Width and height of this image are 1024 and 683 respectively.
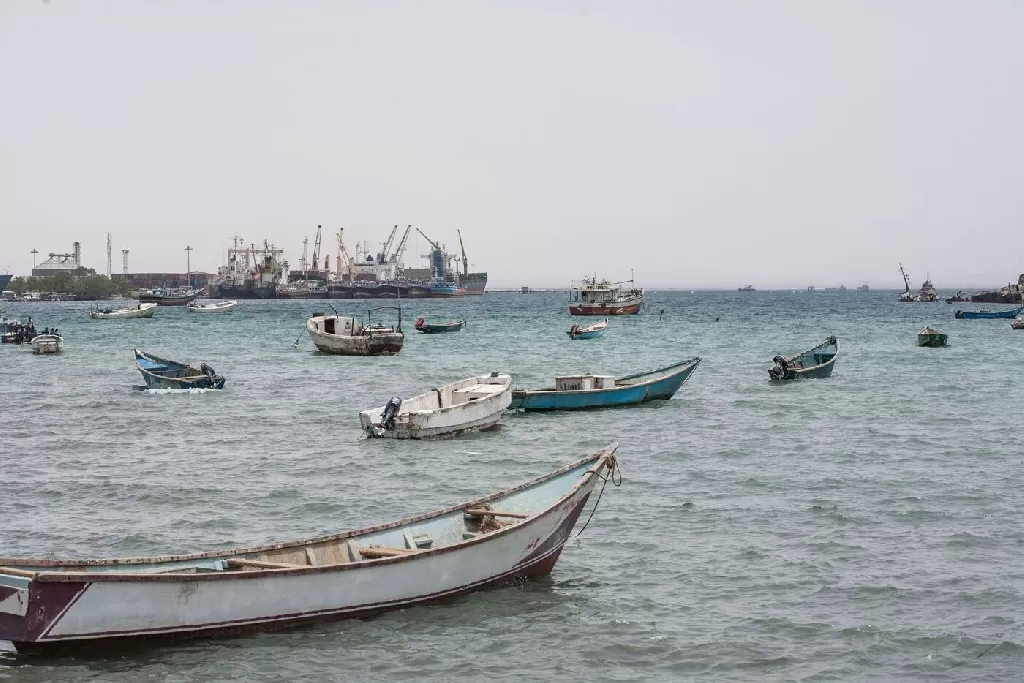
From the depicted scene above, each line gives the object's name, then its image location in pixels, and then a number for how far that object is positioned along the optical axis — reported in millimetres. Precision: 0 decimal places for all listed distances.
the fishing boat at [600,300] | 135500
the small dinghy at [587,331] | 92500
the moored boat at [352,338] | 67188
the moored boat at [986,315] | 123188
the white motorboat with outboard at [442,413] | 30781
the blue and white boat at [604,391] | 37156
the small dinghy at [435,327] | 99988
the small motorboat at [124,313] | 135500
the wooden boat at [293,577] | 12523
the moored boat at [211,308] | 160250
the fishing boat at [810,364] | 49344
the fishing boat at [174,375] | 44625
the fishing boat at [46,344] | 69250
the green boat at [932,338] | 75250
